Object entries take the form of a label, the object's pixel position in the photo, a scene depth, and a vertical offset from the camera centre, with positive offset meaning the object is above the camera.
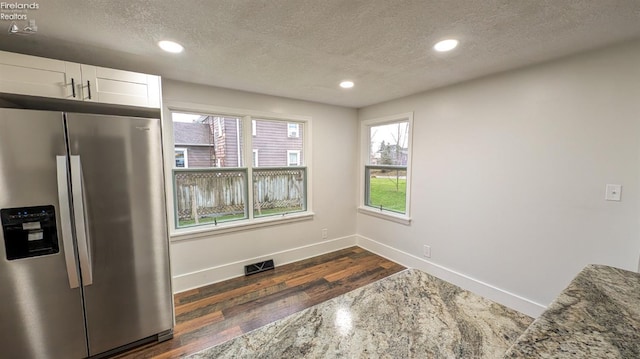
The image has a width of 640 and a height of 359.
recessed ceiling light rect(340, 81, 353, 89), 2.64 +0.84
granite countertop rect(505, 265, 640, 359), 0.64 -0.50
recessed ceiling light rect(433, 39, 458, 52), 1.71 +0.82
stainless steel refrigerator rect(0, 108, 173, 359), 1.49 -0.49
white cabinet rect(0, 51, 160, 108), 1.53 +0.55
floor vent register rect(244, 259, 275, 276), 3.14 -1.38
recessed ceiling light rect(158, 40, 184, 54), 1.74 +0.84
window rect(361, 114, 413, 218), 3.41 -0.06
